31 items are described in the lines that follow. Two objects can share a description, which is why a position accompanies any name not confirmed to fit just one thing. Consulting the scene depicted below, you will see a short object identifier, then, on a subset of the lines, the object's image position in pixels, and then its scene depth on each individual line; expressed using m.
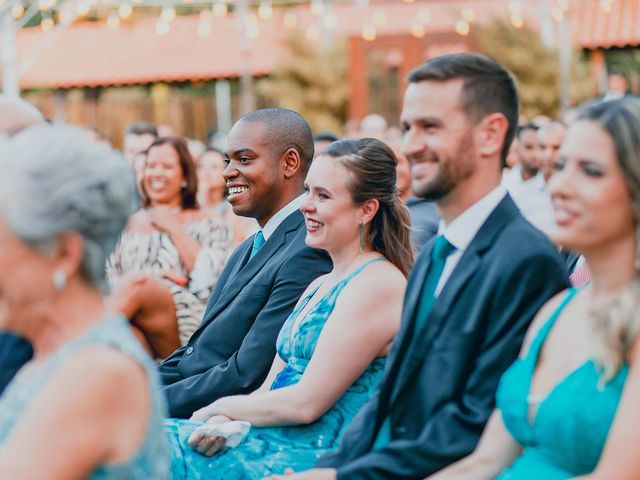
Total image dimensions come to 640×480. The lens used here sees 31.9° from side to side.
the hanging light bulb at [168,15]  26.53
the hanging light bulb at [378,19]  26.97
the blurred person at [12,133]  3.23
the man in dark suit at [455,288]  3.05
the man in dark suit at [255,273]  4.49
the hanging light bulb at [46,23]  20.59
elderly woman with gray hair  2.10
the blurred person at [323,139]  8.46
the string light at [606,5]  22.75
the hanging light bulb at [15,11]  17.04
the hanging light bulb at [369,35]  23.00
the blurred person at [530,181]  8.05
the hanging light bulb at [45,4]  17.69
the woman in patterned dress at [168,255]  5.41
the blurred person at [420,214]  6.51
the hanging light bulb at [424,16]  26.25
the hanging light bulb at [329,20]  24.75
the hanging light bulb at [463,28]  22.75
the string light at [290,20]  25.25
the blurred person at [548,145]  8.66
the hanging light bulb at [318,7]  25.55
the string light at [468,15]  23.30
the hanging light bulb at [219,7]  25.31
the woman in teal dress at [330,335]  3.82
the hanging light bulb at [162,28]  27.48
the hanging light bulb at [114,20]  24.95
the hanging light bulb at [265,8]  24.62
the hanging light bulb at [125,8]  22.52
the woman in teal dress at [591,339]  2.48
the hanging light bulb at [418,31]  22.67
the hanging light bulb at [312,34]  24.41
